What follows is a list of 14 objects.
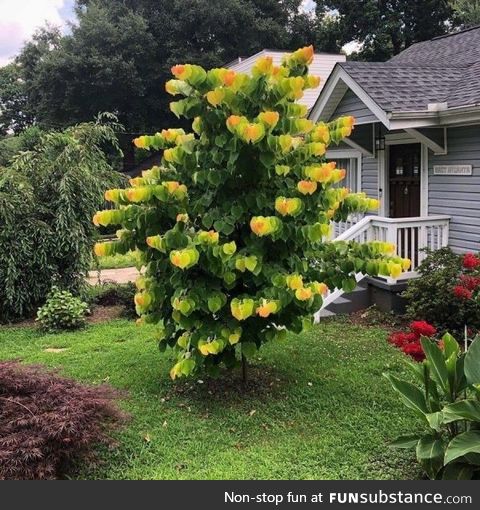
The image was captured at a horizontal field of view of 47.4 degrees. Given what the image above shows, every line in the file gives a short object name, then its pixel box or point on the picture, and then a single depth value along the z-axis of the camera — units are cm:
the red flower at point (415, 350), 366
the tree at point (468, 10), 2455
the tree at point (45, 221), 855
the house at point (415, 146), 778
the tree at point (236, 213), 413
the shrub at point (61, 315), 813
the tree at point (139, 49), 3030
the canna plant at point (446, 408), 317
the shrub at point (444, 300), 664
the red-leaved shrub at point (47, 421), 334
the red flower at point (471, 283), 585
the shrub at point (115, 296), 905
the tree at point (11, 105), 4378
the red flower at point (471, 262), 571
